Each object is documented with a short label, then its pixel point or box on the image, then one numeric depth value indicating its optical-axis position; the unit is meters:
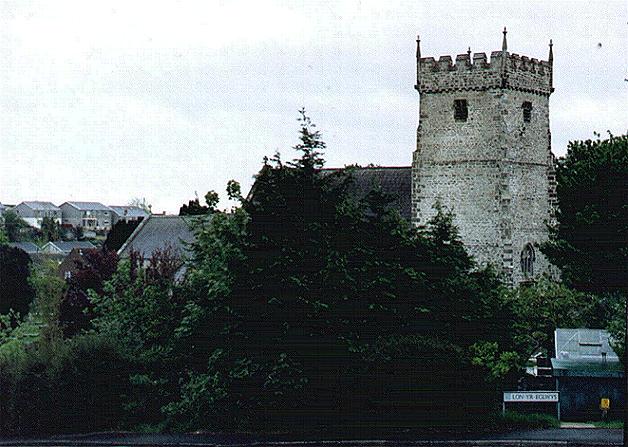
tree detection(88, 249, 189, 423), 31.81
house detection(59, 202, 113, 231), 165.38
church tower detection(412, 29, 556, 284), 46.53
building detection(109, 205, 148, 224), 162.75
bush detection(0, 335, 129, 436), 31.41
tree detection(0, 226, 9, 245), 71.97
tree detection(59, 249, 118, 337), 52.22
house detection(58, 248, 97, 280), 86.25
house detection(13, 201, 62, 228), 163.50
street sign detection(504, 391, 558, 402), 29.91
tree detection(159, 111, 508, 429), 29.48
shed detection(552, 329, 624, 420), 30.39
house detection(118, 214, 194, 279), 71.12
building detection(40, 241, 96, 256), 119.88
